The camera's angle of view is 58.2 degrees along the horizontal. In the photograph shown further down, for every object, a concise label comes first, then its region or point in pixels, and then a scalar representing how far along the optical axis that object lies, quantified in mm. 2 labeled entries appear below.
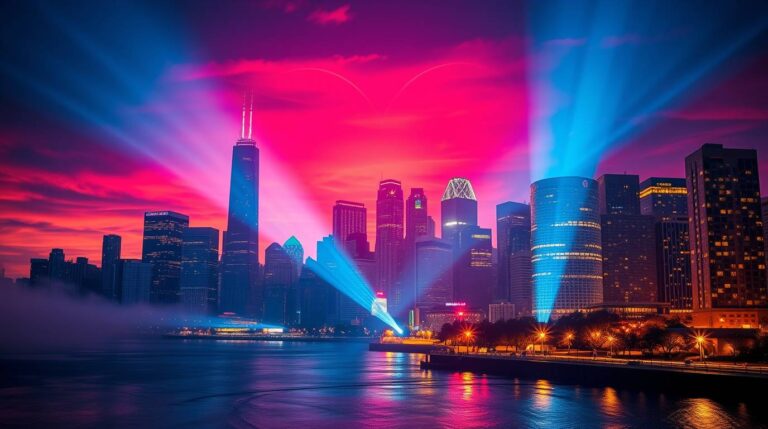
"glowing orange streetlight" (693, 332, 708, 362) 118825
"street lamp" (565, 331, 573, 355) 182000
